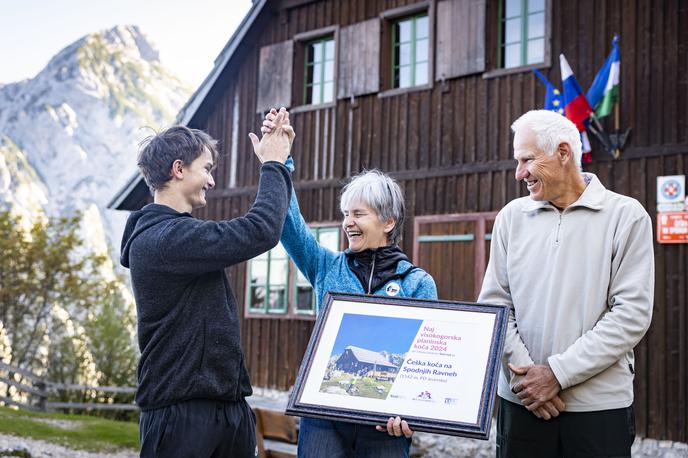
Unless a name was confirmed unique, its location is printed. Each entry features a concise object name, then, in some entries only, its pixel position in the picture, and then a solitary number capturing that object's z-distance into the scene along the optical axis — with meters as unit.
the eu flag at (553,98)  9.02
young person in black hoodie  2.75
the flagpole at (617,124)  8.77
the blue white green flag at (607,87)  8.61
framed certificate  2.79
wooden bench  4.46
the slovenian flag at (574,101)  8.74
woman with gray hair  3.27
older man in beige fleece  2.97
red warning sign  8.30
